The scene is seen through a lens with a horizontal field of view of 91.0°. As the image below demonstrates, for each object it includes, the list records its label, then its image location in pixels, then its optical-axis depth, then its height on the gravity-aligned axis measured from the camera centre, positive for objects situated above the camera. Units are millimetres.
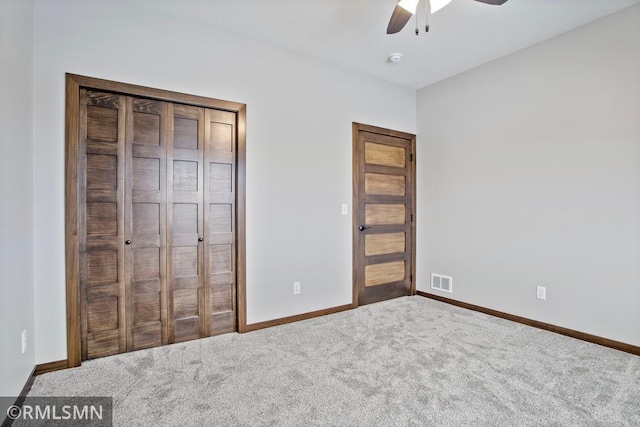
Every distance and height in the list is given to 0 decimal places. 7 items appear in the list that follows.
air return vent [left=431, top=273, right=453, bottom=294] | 3855 -837
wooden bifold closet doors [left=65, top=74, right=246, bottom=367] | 2318 +4
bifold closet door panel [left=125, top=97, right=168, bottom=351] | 2484 -43
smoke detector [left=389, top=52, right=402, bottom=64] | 3226 +1658
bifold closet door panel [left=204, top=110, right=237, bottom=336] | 2787 -34
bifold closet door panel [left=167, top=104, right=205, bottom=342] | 2637 -40
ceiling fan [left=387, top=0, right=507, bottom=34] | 1968 +1348
